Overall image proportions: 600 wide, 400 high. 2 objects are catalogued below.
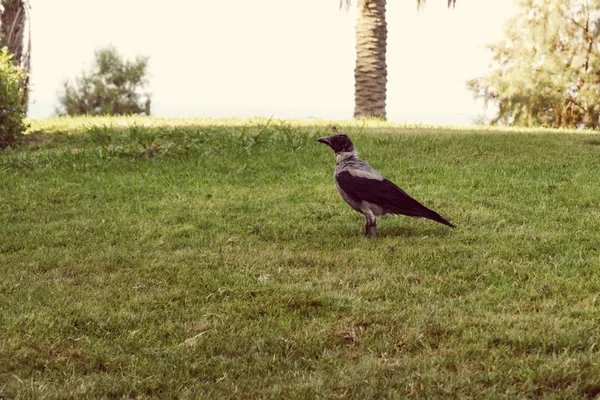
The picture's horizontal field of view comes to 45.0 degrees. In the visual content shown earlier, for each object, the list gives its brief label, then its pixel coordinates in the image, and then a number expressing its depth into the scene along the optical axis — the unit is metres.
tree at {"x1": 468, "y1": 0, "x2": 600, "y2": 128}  29.69
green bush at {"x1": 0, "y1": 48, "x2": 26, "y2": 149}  13.79
